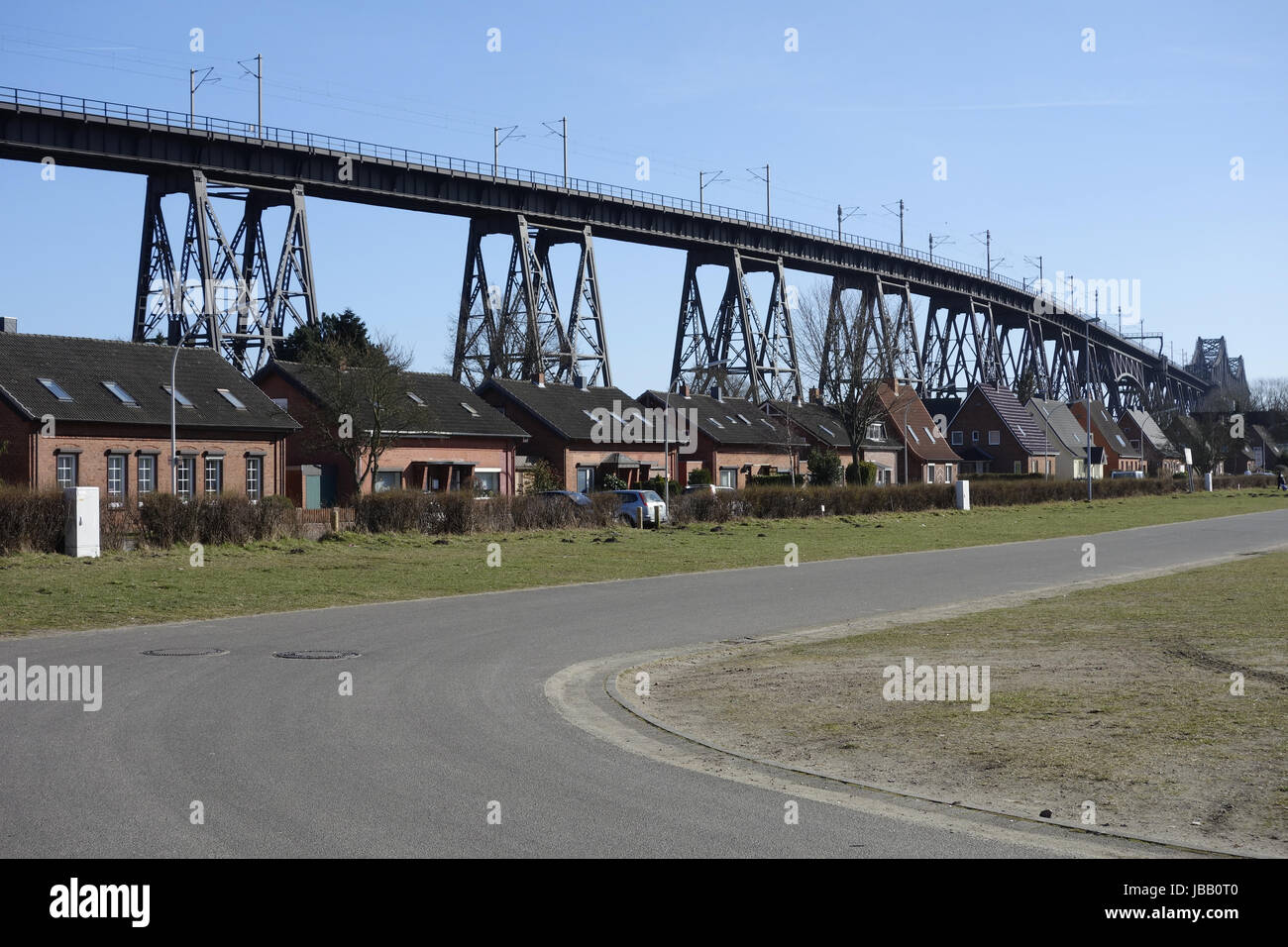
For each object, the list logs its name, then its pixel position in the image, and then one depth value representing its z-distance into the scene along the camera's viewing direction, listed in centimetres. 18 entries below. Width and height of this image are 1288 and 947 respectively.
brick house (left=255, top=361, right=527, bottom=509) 4938
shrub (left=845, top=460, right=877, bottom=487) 7000
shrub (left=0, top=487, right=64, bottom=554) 2436
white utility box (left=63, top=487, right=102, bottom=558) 2472
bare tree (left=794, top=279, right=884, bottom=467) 7219
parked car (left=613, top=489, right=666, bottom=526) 4147
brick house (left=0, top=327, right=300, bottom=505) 3847
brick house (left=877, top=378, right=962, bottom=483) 8644
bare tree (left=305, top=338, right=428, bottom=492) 4716
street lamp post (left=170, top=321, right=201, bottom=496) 3888
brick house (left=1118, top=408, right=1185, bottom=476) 12888
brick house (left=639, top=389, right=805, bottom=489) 6688
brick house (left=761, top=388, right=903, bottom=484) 7644
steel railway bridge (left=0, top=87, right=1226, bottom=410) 5381
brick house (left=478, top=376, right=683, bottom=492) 5828
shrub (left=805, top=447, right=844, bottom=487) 6481
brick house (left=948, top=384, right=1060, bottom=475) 9869
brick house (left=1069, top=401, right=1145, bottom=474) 12044
